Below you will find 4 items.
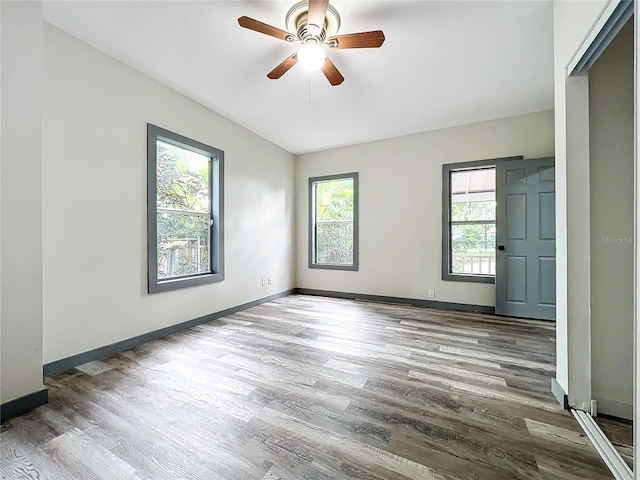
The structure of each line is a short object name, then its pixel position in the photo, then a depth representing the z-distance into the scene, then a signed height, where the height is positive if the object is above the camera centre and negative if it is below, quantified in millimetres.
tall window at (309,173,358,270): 4824 +352
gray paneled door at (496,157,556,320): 3367 +8
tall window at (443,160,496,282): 3916 +270
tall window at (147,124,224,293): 2824 +355
